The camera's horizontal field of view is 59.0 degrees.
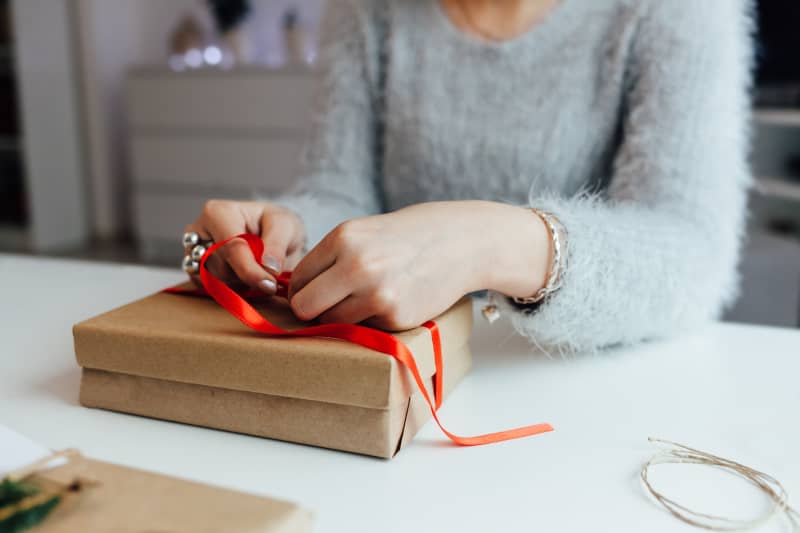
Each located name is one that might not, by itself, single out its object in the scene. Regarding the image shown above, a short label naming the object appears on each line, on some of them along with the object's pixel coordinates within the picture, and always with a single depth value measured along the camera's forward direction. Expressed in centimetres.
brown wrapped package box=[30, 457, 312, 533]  27
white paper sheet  32
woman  47
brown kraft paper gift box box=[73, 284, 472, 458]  40
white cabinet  312
